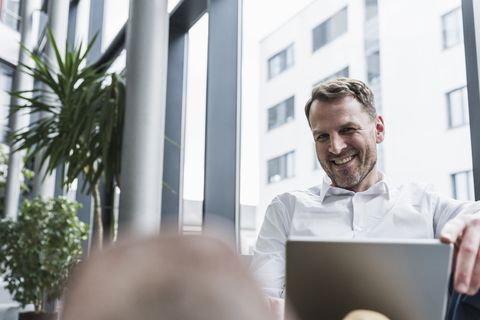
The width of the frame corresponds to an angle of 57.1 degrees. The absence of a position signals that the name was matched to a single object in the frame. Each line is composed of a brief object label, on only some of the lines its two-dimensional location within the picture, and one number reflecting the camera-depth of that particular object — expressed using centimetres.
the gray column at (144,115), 259
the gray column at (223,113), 289
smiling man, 163
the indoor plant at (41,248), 363
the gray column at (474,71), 157
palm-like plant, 286
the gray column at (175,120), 355
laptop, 73
